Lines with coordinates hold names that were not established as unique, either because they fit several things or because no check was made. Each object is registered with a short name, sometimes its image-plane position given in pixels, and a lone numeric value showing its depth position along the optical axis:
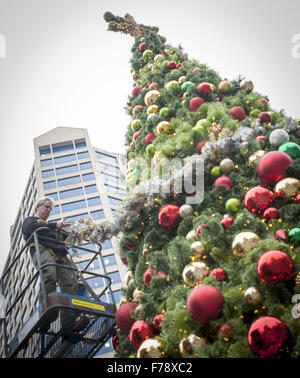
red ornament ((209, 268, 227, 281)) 3.71
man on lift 5.73
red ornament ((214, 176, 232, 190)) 4.53
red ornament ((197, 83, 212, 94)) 6.37
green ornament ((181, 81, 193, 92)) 6.62
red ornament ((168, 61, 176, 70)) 7.77
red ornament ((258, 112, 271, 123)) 5.43
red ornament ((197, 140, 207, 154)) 5.20
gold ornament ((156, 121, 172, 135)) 5.95
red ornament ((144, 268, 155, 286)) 4.52
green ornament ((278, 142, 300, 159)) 4.49
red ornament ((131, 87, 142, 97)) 8.14
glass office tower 46.06
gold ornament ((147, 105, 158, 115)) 6.83
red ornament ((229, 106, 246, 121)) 5.64
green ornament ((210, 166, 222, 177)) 4.75
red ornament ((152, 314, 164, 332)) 4.00
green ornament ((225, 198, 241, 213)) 4.23
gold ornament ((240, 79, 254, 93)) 6.48
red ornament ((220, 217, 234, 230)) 4.10
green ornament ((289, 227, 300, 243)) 3.60
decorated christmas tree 3.26
